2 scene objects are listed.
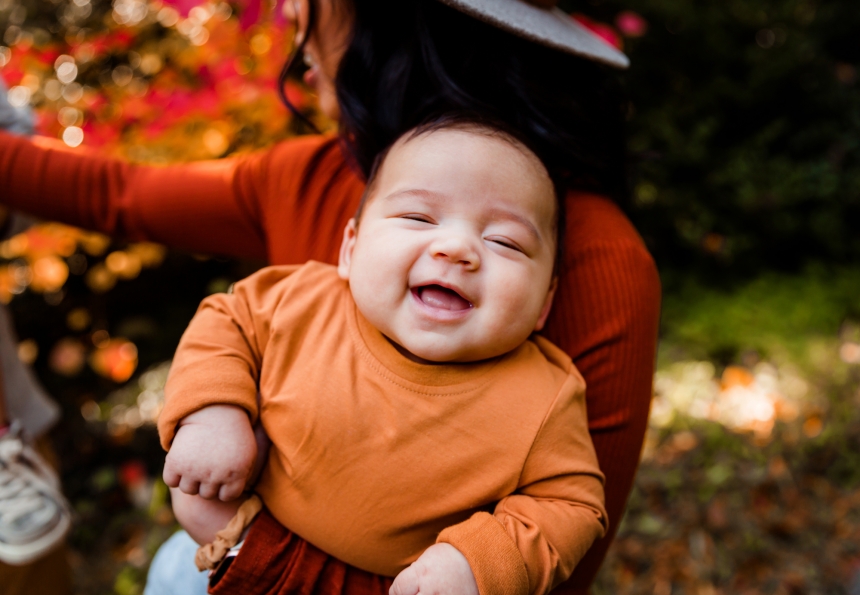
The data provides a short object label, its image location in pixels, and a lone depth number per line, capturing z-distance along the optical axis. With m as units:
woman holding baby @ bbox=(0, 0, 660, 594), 0.68
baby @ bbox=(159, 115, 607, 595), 0.61
